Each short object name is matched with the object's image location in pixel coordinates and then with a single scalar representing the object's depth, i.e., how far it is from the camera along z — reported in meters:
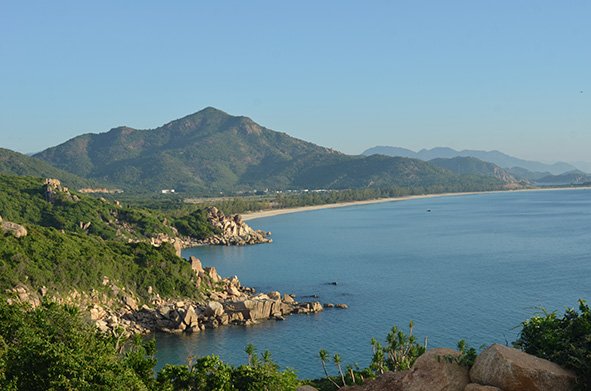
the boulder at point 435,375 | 19.80
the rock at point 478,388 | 18.59
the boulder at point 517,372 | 18.62
